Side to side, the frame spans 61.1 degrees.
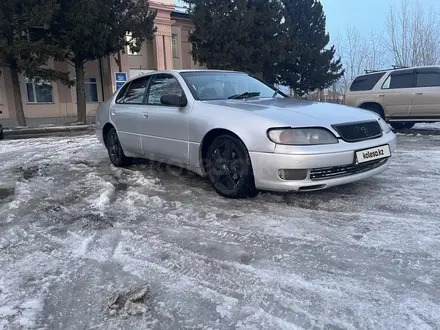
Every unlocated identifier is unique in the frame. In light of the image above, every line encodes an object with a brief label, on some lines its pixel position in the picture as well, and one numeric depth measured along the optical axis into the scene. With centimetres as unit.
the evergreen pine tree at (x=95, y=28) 1590
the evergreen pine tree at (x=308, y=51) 2536
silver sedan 352
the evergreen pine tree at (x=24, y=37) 1475
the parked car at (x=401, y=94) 932
